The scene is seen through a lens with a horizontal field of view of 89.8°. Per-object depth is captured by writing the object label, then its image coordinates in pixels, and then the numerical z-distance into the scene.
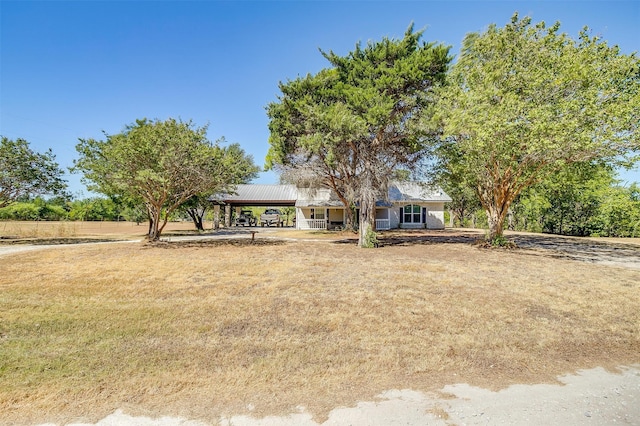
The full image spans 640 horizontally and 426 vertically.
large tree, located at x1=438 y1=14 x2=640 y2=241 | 9.85
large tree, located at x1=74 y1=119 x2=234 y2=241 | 13.34
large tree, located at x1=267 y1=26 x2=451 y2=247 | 13.72
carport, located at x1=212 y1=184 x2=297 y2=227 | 30.86
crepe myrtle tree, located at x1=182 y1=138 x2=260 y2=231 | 15.10
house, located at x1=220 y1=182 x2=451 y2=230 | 28.38
